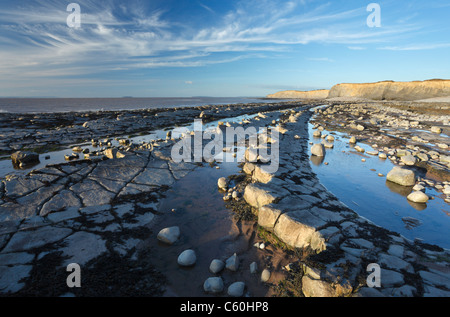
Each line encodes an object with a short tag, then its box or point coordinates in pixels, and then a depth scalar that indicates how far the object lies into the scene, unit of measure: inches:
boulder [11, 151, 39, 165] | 266.4
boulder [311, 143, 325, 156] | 316.2
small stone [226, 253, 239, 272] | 106.8
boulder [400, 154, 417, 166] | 273.3
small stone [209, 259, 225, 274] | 105.4
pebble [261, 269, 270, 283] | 100.8
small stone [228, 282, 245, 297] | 91.5
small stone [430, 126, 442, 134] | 519.3
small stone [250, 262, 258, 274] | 106.2
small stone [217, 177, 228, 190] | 204.6
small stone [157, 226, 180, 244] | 127.6
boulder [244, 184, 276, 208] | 156.6
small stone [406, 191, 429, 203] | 179.5
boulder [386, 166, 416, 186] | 211.5
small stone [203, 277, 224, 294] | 93.3
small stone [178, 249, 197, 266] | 110.0
